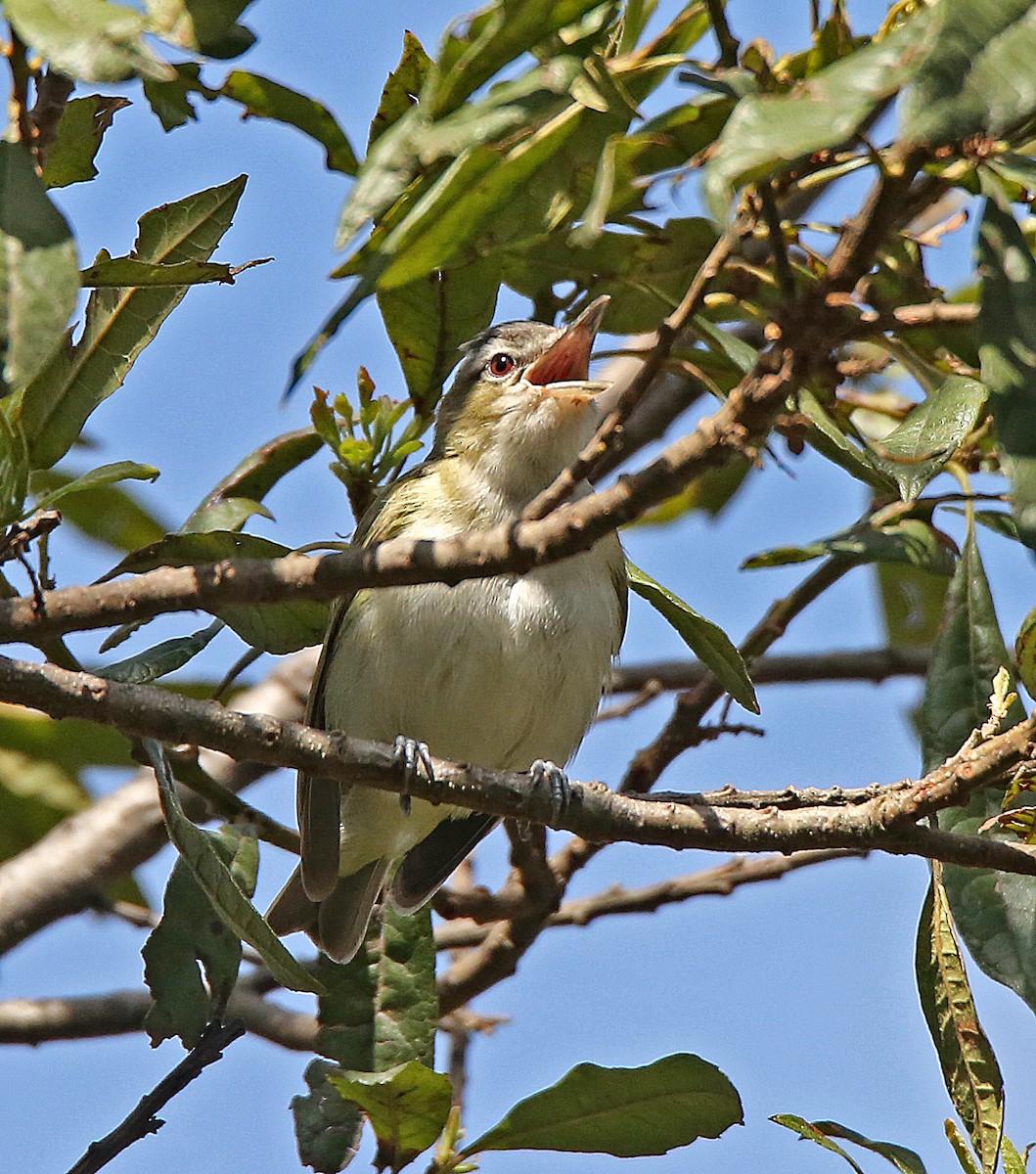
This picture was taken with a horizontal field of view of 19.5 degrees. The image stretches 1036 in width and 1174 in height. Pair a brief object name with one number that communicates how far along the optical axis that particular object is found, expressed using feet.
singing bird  28.02
